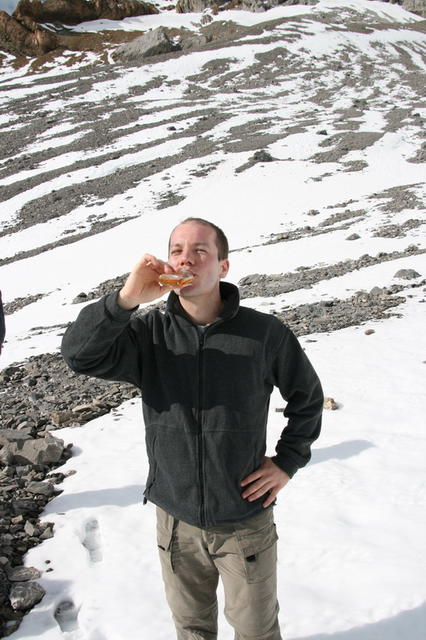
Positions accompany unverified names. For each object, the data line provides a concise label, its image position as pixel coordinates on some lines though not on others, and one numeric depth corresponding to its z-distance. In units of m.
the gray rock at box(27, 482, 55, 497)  5.13
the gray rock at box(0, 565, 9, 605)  3.62
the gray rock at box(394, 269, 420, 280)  12.93
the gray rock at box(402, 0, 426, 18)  103.94
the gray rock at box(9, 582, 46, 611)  3.60
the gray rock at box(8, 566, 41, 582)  3.88
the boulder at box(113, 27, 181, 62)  67.94
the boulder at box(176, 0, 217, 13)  95.81
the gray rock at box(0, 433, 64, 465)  5.70
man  2.44
